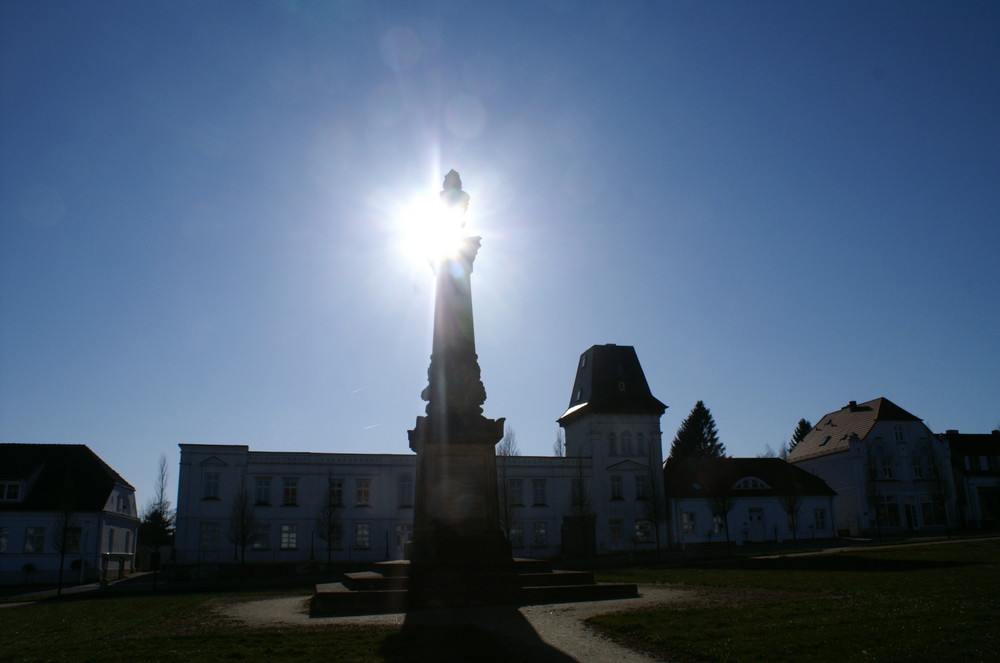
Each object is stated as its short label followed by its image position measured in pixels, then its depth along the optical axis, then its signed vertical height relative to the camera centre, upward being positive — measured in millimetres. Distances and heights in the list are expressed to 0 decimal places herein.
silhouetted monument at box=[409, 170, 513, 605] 16438 +345
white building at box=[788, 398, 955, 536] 53406 +598
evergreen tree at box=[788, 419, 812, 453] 95144 +6810
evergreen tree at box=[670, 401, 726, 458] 86125 +5624
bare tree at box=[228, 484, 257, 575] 43000 -1775
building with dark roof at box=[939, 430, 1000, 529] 56062 +58
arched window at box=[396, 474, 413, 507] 47469 -88
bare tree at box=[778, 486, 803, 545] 45594 -1254
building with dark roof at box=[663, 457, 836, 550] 50969 -1682
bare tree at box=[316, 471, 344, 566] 44938 -1587
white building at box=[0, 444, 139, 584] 40562 -991
